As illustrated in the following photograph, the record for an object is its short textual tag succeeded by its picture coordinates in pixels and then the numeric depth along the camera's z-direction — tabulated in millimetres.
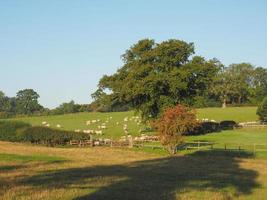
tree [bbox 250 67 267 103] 148750
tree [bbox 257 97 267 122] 101812
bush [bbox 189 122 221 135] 85488
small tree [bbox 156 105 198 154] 50281
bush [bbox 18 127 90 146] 64688
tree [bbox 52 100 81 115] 150862
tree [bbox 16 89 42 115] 175750
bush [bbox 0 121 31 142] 68188
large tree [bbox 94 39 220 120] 71938
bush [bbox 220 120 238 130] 95119
